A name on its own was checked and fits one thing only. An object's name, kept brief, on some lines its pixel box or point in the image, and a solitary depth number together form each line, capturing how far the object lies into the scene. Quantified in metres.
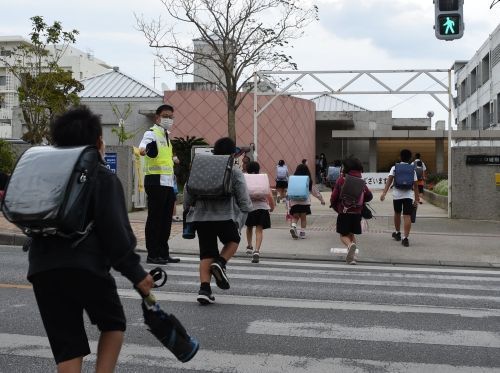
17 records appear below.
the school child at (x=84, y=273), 2.96
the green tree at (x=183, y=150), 24.83
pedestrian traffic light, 11.80
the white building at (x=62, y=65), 64.12
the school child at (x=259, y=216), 10.16
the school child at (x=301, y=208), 12.43
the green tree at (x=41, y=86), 23.39
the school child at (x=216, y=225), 6.48
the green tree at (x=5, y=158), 15.07
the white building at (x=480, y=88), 41.56
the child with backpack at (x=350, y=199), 9.83
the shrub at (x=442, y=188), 20.64
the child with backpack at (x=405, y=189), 11.72
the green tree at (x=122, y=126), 28.80
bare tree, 22.48
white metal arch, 16.45
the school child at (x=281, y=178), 22.64
